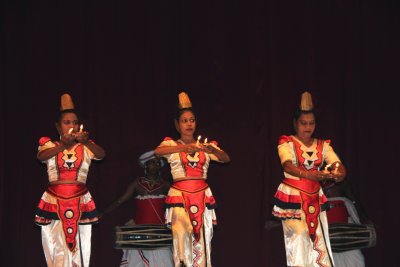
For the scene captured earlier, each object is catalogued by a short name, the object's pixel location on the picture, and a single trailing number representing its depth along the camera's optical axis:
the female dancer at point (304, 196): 9.52
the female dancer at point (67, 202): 9.70
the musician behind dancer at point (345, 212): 10.73
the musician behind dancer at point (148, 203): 11.04
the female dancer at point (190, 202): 9.78
